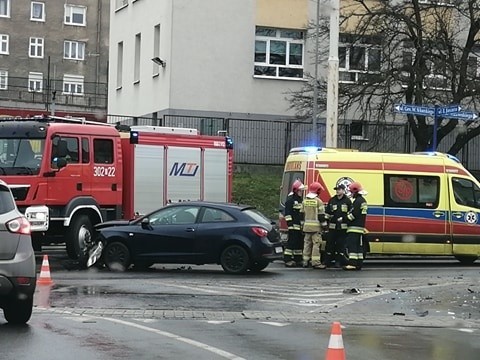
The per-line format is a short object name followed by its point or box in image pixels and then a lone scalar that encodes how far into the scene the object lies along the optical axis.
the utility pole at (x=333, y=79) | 22.97
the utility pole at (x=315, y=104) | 29.34
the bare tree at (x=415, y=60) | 28.55
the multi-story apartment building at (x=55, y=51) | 60.88
